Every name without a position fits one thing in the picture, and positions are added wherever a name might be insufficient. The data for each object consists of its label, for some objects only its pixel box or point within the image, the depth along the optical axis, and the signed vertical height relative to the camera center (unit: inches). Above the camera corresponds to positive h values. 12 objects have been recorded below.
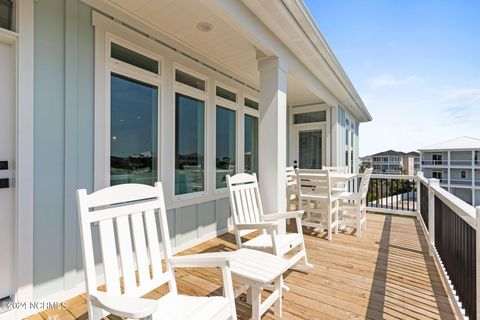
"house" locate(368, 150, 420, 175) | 1317.5 +0.5
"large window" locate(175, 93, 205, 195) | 119.3 +8.3
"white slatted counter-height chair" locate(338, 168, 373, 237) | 140.4 -29.1
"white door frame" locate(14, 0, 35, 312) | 67.0 +0.3
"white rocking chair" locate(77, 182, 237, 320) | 41.6 -21.4
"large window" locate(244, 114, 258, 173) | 175.6 +12.1
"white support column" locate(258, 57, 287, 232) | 114.2 +12.2
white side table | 58.9 -29.5
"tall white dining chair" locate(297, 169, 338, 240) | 132.0 -22.4
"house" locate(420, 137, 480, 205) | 730.8 -19.5
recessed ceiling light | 102.8 +59.6
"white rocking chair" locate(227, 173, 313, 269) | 81.4 -23.1
